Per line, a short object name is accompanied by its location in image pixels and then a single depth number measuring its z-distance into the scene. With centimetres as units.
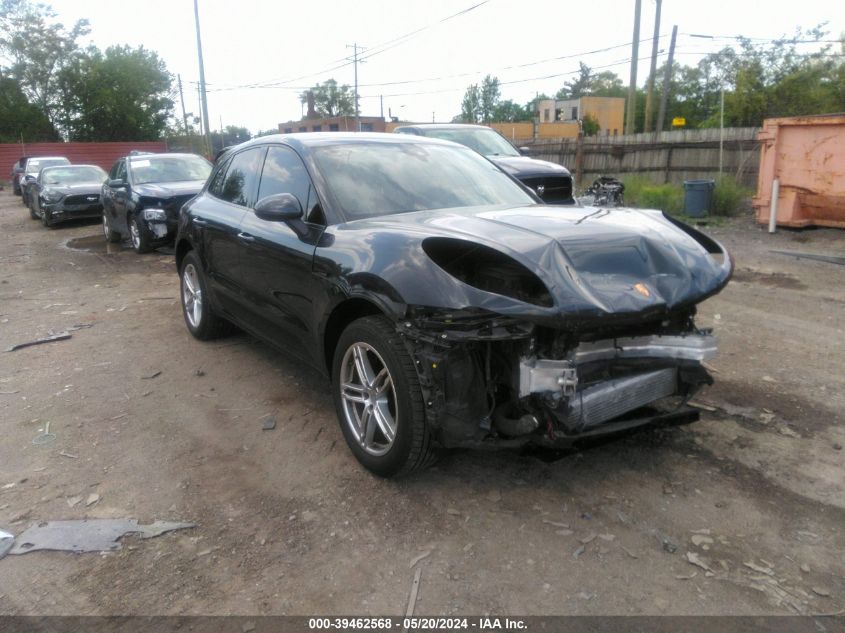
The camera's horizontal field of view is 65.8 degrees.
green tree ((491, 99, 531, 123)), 9800
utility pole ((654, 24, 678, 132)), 2655
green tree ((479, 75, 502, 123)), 10194
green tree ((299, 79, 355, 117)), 9581
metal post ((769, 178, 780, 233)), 1091
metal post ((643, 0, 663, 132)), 2492
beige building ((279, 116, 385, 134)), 5679
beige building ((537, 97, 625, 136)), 6544
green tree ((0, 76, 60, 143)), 4869
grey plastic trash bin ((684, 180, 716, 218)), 1309
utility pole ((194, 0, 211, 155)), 2619
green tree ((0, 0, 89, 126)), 5184
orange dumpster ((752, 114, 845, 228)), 1013
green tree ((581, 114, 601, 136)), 5971
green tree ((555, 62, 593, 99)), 9288
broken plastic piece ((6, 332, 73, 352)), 606
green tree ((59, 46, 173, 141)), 4903
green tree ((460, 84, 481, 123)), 10162
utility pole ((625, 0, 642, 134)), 2403
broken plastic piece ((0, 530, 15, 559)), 294
